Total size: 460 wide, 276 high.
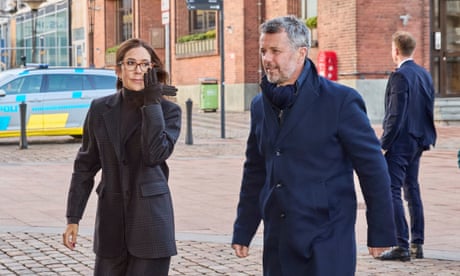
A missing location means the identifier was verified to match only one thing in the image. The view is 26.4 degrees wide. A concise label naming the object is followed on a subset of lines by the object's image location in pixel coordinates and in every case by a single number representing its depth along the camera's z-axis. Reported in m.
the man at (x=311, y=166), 4.01
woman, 4.59
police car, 20.94
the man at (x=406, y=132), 7.75
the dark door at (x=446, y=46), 26.78
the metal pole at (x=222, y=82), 21.33
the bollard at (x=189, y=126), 20.42
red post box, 27.17
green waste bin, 34.38
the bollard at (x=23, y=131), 19.94
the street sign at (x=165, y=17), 21.25
